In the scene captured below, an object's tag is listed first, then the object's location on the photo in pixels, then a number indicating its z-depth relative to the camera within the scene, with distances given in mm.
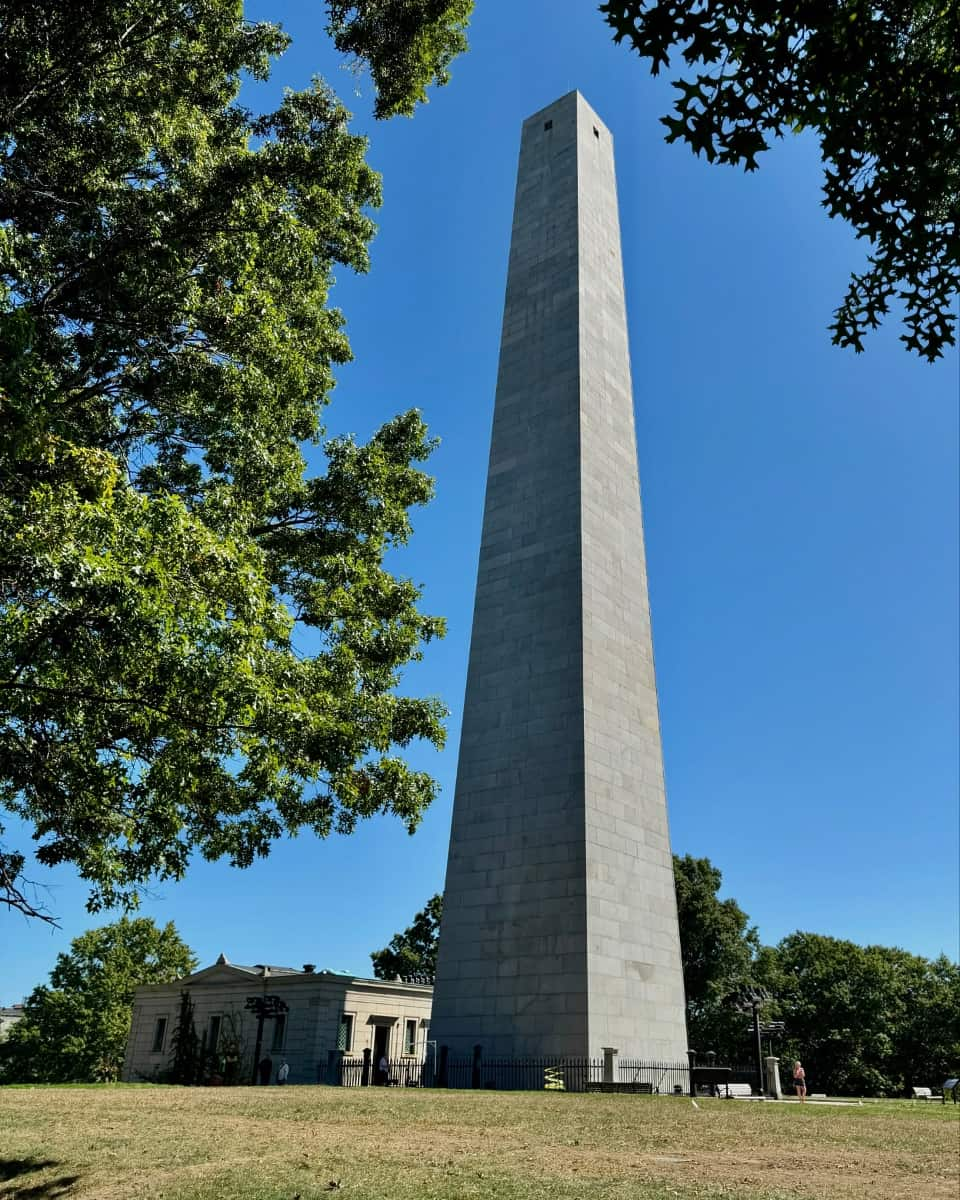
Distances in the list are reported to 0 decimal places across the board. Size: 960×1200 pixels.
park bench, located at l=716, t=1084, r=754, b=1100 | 24625
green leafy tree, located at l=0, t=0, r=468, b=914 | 9211
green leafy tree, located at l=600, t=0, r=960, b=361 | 6043
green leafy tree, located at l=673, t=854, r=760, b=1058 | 46125
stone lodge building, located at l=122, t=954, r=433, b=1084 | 29594
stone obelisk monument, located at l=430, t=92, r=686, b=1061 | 21266
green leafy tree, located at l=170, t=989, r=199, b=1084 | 29734
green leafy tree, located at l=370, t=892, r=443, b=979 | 54312
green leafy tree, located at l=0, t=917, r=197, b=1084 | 59938
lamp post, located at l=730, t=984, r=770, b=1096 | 27972
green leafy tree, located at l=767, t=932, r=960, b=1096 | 53469
